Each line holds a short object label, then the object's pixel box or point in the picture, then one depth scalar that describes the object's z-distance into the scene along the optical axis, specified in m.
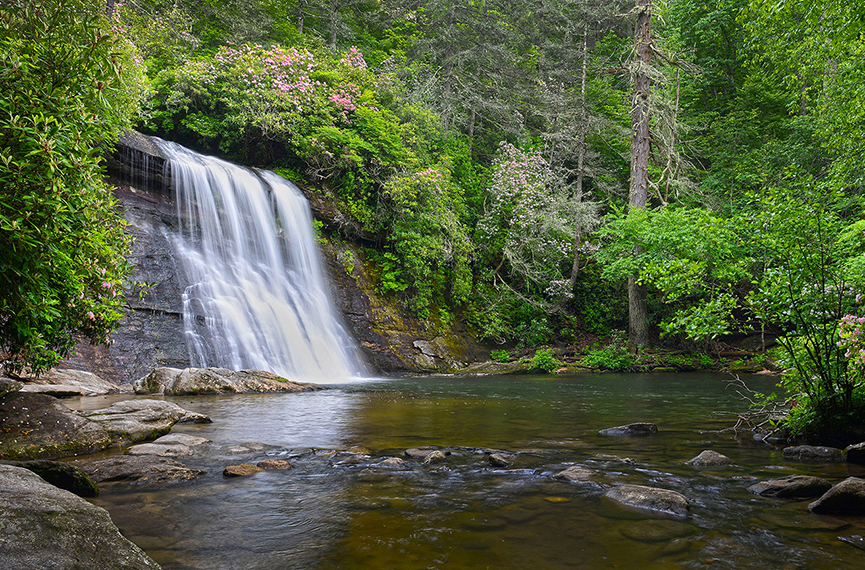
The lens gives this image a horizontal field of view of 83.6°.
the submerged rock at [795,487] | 3.59
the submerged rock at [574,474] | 4.13
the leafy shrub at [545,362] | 17.48
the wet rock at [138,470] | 4.02
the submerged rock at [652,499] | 3.36
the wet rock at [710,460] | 4.58
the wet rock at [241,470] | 4.27
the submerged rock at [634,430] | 6.16
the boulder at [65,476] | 3.32
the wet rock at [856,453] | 4.50
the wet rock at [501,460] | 4.62
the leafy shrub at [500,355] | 19.12
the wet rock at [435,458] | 4.76
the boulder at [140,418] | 5.38
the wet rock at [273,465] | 4.59
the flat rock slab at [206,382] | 9.48
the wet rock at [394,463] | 4.61
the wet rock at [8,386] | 4.95
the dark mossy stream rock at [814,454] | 4.68
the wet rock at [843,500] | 3.19
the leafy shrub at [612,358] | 17.75
